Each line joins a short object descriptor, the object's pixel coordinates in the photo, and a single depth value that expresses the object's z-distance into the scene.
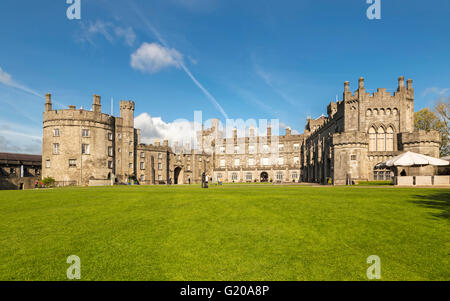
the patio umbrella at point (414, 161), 24.67
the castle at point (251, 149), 36.62
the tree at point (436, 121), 44.53
